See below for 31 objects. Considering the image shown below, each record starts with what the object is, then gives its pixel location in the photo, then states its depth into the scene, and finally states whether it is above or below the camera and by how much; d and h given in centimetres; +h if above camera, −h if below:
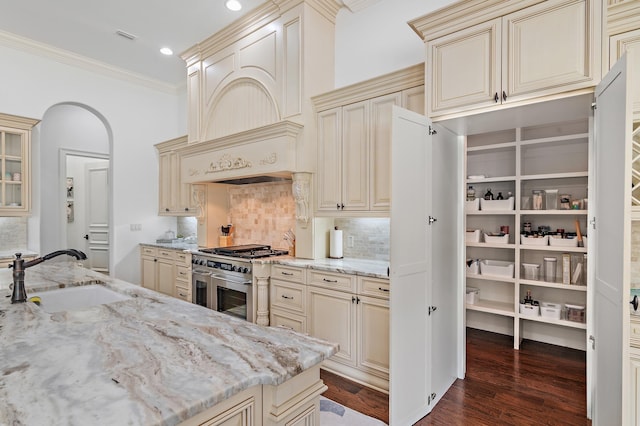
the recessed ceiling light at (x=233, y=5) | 348 +217
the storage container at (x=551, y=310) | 333 -101
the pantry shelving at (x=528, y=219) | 336 -11
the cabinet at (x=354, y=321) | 261 -94
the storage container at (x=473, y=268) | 382 -67
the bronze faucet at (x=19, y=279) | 168 -36
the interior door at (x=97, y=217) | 613 -16
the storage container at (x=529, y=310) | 345 -105
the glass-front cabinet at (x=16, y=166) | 400 +52
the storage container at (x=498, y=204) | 362 +6
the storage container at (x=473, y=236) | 387 -31
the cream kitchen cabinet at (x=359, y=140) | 281 +65
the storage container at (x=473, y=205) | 385 +5
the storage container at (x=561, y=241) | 328 -31
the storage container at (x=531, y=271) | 354 -65
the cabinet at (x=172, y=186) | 500 +36
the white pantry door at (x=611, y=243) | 148 -16
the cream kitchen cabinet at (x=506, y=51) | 184 +97
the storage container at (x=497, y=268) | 362 -65
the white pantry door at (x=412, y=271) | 212 -42
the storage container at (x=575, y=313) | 322 -100
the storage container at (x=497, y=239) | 368 -32
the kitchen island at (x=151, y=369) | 78 -47
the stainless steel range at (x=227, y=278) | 344 -77
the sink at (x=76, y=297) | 194 -53
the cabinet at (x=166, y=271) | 434 -88
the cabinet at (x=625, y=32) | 184 +99
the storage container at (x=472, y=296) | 381 -100
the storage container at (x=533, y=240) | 342 -32
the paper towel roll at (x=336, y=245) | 344 -37
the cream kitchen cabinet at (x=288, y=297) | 310 -86
